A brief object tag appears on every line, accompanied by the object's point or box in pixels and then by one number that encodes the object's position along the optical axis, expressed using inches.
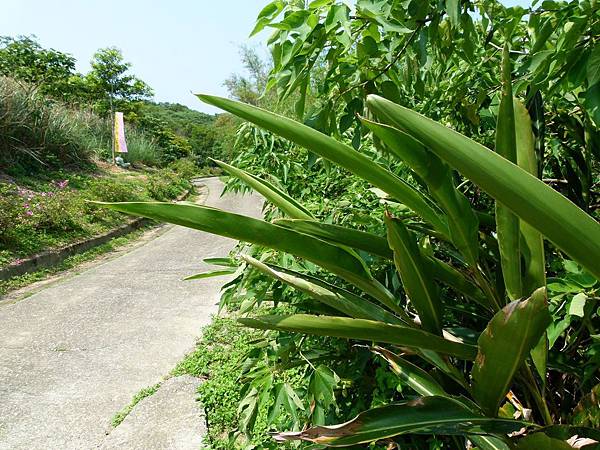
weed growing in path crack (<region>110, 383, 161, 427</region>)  101.5
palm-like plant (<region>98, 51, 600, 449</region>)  19.8
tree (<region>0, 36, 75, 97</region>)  767.1
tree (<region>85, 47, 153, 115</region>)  886.4
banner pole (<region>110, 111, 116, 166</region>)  590.2
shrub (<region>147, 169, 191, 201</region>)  488.2
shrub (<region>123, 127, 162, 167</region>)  679.1
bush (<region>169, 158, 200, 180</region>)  718.3
